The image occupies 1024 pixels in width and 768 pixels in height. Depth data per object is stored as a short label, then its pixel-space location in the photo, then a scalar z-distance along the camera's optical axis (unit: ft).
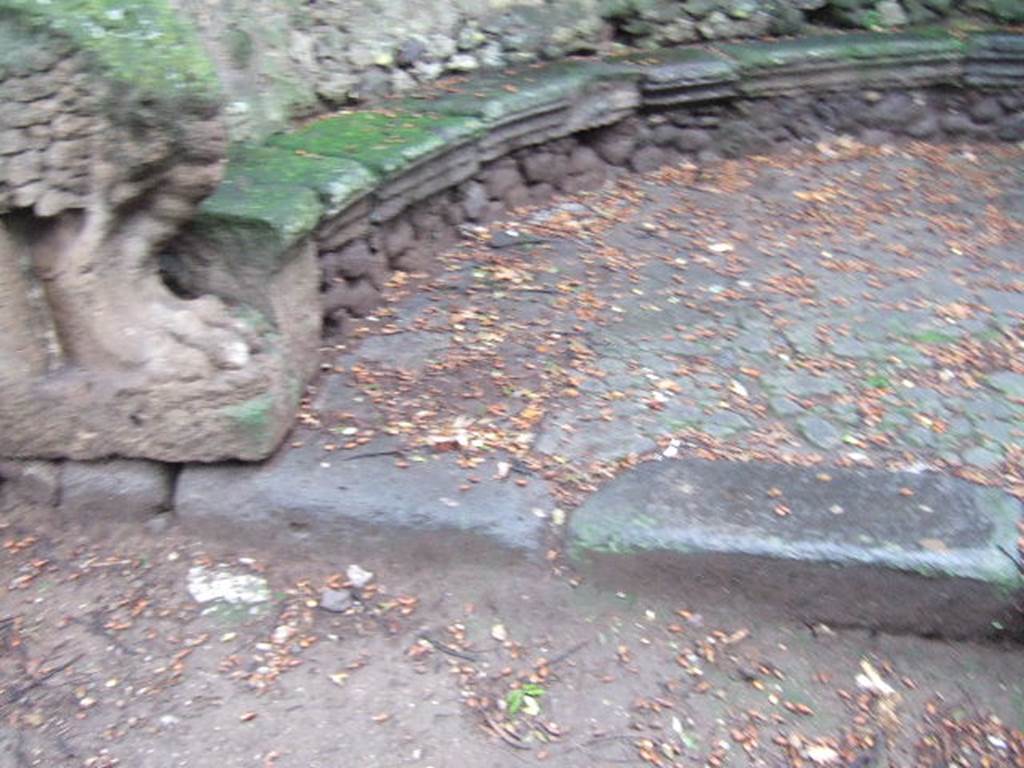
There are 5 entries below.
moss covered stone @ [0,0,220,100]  8.19
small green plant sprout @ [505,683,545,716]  8.20
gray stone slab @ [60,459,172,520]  9.75
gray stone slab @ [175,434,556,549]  9.16
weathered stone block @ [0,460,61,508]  9.80
